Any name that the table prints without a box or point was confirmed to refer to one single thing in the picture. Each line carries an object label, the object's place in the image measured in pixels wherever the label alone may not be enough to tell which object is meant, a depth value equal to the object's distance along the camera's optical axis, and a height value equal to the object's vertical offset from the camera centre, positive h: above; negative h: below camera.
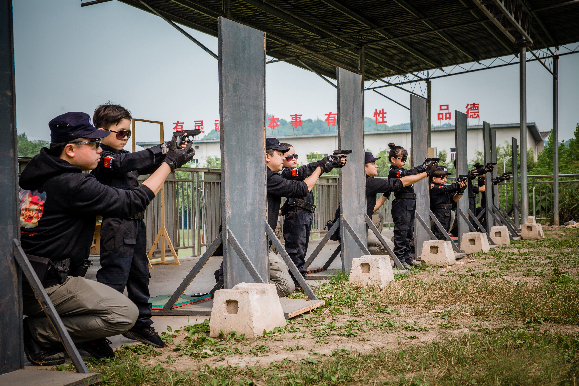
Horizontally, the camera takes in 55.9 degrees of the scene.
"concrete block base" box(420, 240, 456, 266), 9.12 -1.15
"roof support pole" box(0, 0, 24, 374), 3.13 -0.13
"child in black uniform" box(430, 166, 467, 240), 11.05 -0.25
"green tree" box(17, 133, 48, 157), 20.17 +1.82
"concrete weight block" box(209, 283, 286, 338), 4.36 -1.01
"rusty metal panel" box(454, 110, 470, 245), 11.56 +0.59
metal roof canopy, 13.65 +4.57
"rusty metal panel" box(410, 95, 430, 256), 9.65 +0.58
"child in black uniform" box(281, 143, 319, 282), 6.93 -0.47
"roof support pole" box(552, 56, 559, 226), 18.72 +1.58
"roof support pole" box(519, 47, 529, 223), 14.61 +1.75
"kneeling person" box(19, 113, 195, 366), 3.40 -0.26
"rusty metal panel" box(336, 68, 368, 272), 7.43 +0.30
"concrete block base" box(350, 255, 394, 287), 6.75 -1.07
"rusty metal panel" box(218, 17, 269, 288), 5.02 +0.40
